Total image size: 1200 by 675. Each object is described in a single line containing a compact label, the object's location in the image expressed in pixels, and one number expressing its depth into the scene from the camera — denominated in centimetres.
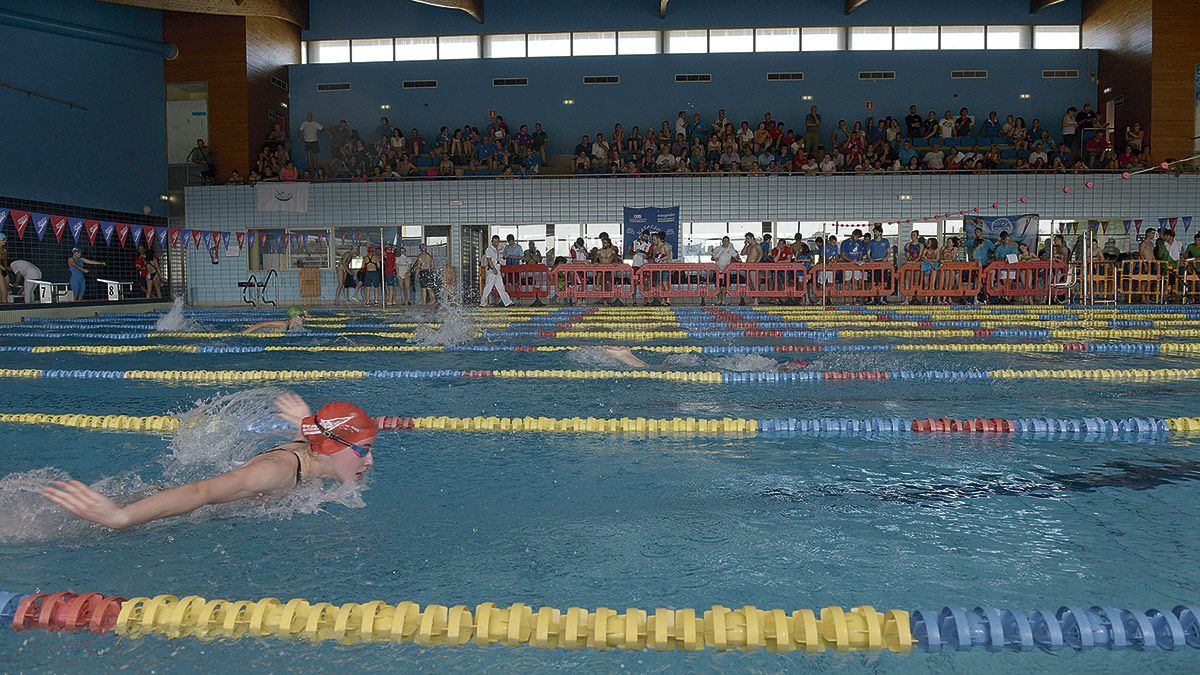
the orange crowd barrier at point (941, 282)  1571
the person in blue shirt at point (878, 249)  1728
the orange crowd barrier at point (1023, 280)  1570
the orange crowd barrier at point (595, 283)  1700
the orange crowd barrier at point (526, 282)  1775
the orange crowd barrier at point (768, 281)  1633
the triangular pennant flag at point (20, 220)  1195
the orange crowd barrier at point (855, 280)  1620
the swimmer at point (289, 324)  1070
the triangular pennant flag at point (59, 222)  1227
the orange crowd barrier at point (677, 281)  1684
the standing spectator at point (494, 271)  1652
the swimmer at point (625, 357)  734
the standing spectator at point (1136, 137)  1873
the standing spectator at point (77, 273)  1577
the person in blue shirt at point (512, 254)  1900
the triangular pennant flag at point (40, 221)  1231
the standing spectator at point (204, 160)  2028
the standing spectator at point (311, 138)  2084
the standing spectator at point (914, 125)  1980
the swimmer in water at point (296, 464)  274
